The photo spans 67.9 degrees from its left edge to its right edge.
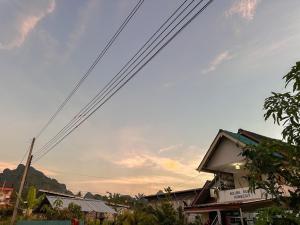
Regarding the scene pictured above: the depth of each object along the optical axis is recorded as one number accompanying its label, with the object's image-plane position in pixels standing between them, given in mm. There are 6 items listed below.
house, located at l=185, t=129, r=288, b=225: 14924
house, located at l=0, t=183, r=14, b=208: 48786
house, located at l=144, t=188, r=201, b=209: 25815
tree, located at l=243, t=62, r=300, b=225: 3952
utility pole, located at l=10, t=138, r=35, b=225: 18281
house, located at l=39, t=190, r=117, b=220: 25960
